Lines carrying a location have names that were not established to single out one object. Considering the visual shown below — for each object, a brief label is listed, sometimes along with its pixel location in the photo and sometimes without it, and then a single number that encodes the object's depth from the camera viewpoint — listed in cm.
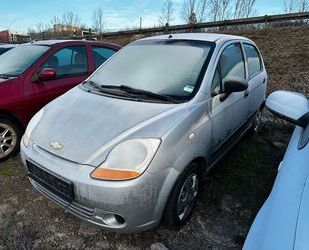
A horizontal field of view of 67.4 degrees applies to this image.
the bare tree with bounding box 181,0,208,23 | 2008
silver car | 169
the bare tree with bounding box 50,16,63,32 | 2490
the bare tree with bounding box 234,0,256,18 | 2069
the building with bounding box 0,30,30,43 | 1620
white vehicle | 89
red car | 296
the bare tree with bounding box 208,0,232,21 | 2090
